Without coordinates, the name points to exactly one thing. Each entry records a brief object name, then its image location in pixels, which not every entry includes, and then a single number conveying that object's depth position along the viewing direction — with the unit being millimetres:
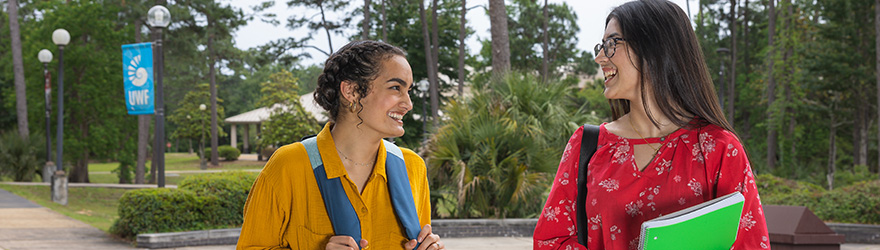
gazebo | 55147
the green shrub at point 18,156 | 26250
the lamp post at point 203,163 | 47916
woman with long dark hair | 1843
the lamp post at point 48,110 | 19641
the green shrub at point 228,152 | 54188
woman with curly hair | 2098
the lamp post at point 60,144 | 17444
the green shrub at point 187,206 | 9938
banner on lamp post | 14547
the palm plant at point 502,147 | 11219
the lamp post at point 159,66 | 12289
